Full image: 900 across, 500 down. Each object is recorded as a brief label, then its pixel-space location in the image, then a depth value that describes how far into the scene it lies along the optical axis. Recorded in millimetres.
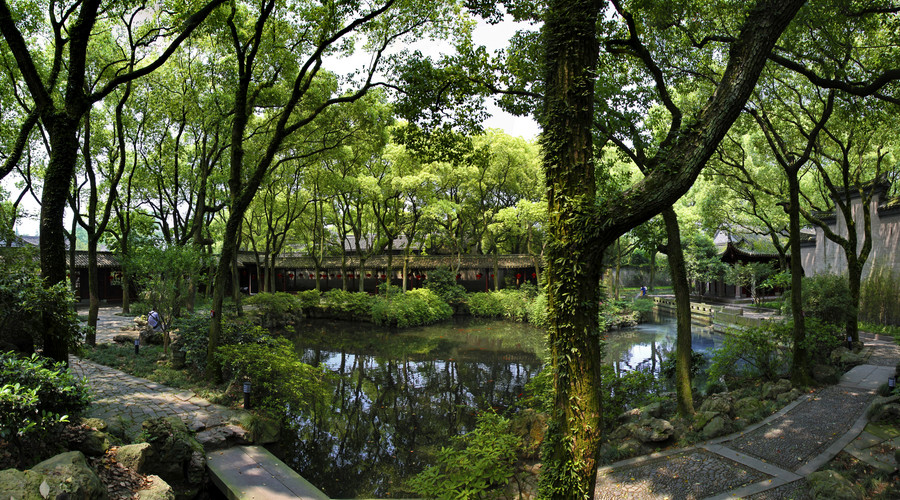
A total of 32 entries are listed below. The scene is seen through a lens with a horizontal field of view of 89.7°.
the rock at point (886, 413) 6137
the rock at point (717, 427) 6156
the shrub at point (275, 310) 18752
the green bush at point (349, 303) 20641
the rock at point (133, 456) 4520
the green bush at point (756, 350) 8742
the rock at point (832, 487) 4094
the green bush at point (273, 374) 7051
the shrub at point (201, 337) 8719
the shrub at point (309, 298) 21828
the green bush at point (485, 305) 21281
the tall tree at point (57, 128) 5234
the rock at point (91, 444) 4328
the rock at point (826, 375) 8312
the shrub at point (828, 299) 10711
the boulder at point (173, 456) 5109
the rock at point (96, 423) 4731
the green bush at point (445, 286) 22062
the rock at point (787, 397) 7371
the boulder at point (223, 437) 5984
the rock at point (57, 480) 3094
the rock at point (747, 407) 6801
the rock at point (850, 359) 9559
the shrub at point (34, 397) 3490
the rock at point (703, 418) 6395
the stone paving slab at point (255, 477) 4984
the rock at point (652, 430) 6098
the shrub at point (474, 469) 4262
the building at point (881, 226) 13422
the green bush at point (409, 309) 19180
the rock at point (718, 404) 6727
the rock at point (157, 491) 4211
